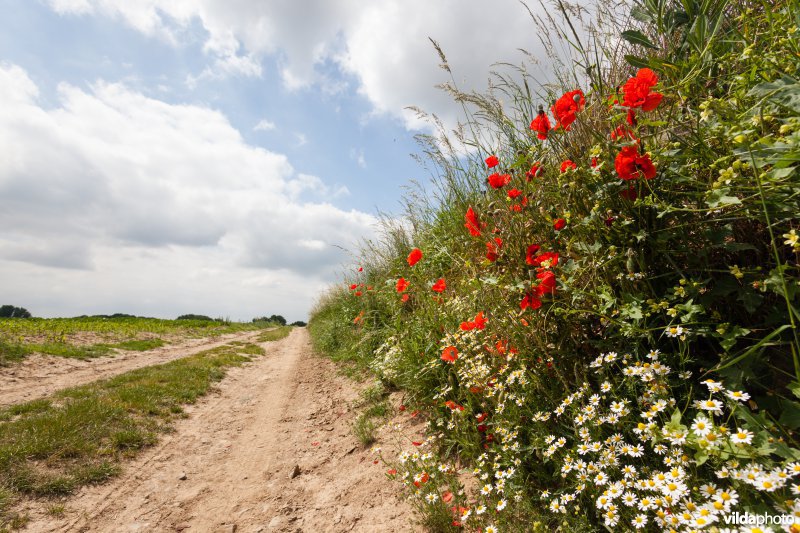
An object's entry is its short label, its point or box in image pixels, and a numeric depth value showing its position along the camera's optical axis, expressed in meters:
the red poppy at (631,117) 1.83
